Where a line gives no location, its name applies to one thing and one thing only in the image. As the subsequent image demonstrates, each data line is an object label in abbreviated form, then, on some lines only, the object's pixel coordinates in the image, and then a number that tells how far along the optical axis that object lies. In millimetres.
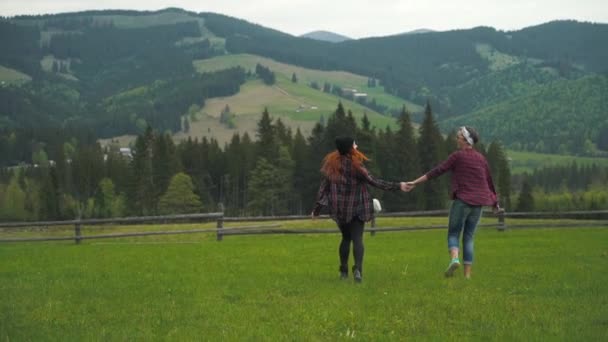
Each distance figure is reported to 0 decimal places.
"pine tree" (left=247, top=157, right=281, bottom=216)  80125
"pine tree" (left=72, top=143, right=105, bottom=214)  110688
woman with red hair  12141
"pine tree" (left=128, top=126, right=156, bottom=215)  87438
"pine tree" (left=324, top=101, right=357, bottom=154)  73812
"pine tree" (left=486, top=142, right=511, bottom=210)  85438
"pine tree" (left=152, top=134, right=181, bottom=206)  88000
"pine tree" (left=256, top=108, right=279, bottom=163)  82562
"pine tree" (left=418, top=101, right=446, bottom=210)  76812
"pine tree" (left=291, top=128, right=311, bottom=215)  78938
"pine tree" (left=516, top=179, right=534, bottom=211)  83750
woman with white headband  12227
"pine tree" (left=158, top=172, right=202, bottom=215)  82250
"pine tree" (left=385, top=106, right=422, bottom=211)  75250
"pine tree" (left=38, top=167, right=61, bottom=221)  100250
